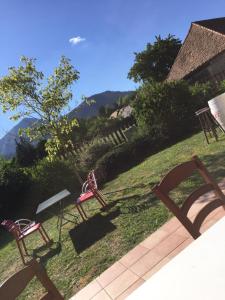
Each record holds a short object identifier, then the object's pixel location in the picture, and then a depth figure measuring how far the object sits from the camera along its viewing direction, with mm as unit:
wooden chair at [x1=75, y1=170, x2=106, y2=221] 4874
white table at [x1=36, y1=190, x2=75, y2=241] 5005
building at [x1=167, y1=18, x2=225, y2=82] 18430
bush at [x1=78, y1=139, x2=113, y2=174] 8666
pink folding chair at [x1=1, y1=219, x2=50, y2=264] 4497
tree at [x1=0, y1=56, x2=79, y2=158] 6361
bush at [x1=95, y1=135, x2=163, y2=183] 8094
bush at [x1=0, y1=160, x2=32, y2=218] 8567
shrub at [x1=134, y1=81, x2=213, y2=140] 8771
